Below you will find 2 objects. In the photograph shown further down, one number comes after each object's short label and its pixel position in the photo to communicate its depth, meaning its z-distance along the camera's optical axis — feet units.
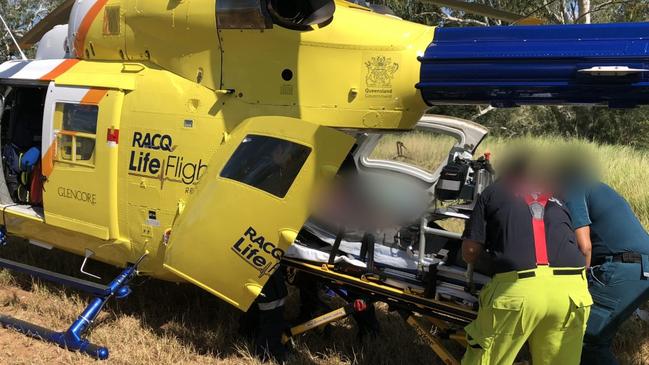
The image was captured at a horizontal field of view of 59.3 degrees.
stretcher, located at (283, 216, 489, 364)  12.84
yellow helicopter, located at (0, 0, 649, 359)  12.28
